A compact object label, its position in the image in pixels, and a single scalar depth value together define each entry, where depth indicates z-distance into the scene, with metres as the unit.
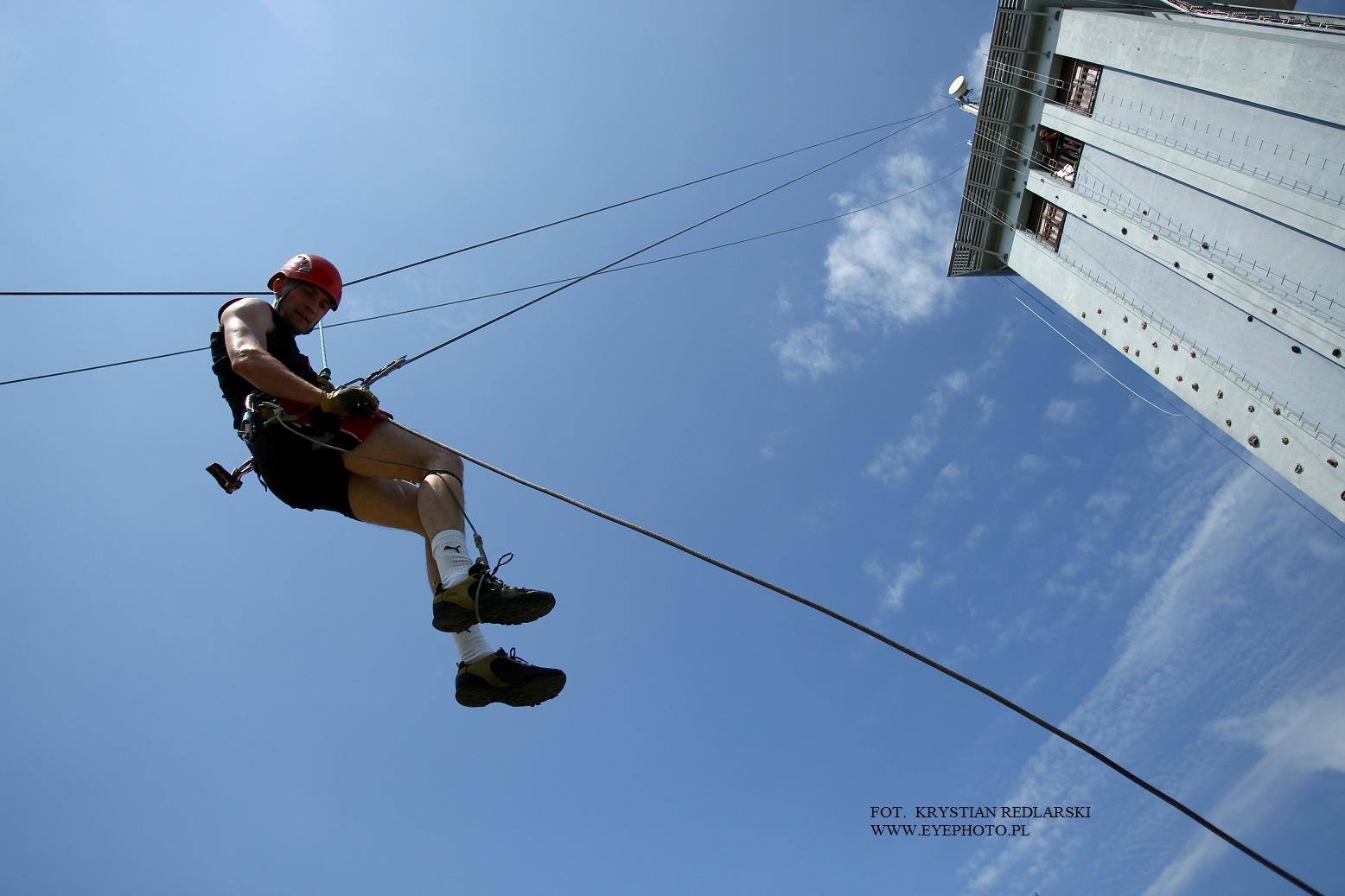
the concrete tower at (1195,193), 11.53
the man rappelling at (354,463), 3.87
